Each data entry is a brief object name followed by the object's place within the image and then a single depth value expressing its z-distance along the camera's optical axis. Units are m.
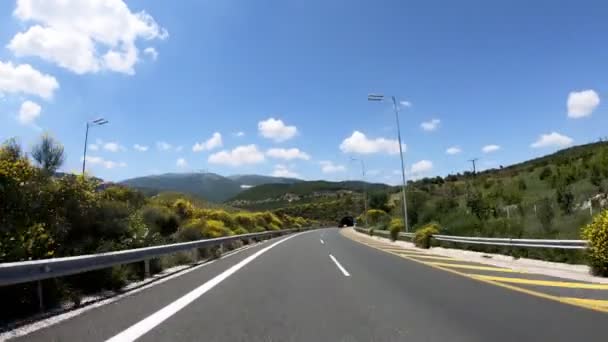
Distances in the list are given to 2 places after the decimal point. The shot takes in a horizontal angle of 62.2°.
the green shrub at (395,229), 35.97
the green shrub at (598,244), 11.38
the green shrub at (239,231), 42.20
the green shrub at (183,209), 40.59
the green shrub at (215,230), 32.19
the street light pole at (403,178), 32.00
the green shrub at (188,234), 23.38
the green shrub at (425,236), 26.55
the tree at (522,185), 39.67
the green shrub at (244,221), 52.97
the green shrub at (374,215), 74.11
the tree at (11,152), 13.46
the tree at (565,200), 24.29
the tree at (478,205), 29.21
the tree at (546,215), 20.29
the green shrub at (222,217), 44.72
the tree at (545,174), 41.76
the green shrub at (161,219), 28.57
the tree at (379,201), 90.16
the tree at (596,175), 26.62
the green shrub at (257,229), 54.29
